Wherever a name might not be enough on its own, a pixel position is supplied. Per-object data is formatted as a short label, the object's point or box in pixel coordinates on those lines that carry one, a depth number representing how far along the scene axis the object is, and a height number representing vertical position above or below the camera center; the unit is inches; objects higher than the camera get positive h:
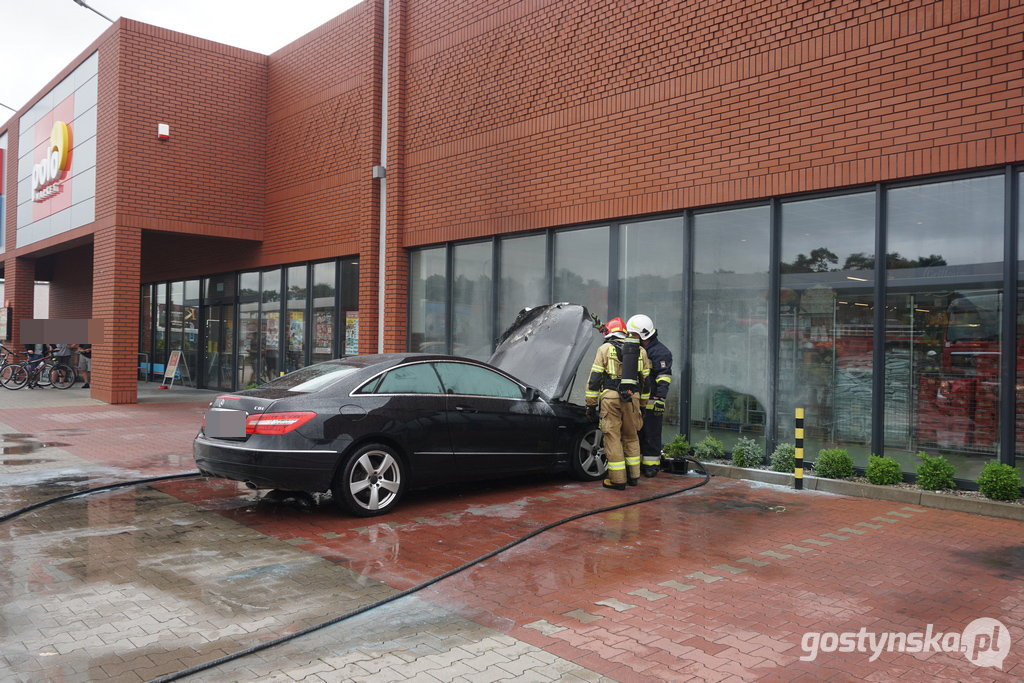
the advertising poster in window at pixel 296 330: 702.5 +9.6
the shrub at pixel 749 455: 362.6 -50.6
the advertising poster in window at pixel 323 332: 665.0 +7.8
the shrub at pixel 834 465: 329.1 -49.8
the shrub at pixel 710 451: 379.6 -51.3
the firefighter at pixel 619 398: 323.3 -22.1
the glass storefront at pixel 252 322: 657.0 +17.4
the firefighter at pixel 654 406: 355.6 -27.5
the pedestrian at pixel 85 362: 863.1 -29.2
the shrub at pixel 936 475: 301.4 -48.6
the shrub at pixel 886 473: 313.6 -50.1
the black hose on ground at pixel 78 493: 252.3 -59.8
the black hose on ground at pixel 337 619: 141.0 -61.0
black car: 250.8 -31.9
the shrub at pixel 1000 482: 280.7 -47.9
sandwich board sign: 856.3 -34.1
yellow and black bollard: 319.6 -47.7
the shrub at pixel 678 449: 385.4 -51.3
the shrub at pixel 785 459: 347.6 -50.4
